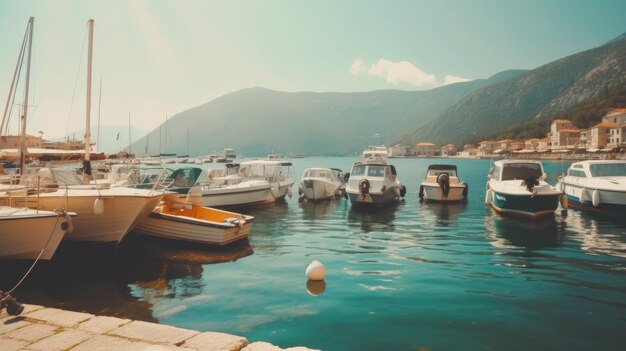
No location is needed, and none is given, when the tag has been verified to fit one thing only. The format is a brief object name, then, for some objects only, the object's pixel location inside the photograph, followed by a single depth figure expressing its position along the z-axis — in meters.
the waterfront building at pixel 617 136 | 116.81
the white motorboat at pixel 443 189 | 26.81
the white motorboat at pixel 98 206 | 12.02
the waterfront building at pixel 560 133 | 140.02
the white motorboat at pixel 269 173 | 29.65
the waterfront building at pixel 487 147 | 180.75
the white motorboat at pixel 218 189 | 17.61
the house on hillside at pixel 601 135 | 124.50
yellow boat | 13.41
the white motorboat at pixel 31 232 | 9.75
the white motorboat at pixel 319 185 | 29.06
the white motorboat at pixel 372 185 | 23.08
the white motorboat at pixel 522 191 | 18.50
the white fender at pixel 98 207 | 11.52
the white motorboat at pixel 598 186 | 18.89
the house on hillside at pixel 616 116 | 124.70
